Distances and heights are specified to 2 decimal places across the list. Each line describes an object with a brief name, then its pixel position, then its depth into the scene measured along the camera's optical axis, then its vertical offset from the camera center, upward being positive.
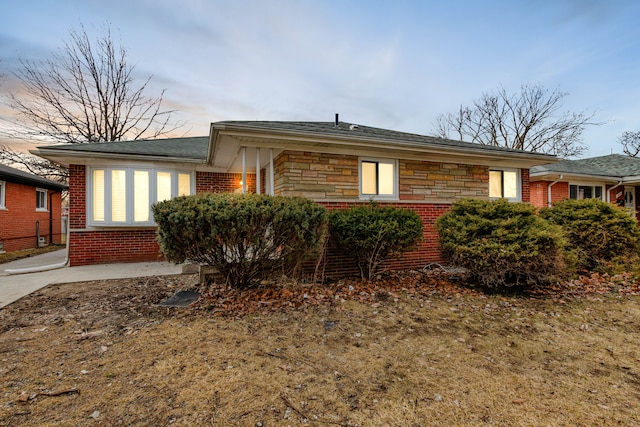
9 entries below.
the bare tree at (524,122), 22.11 +7.50
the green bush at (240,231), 4.03 -0.21
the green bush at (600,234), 6.48 -0.48
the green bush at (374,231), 5.17 -0.29
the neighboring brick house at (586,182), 12.19 +1.39
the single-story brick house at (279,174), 5.88 +1.08
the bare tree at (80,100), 14.20 +6.43
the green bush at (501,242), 4.96 -0.50
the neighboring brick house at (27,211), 12.00 +0.41
